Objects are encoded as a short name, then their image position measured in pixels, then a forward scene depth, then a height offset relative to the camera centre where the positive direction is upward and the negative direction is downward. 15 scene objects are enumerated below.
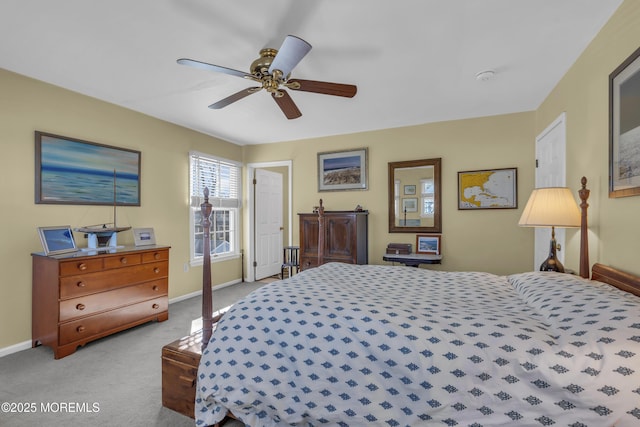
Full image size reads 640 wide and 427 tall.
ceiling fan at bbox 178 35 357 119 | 1.76 +0.93
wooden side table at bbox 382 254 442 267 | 3.71 -0.60
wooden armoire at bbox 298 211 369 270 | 4.04 -0.36
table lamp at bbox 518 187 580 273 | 2.09 +0.01
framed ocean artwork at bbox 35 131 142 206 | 2.82 +0.44
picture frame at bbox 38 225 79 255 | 2.65 -0.25
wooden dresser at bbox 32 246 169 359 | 2.54 -0.79
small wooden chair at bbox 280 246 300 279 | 4.75 -0.76
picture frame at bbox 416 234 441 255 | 4.00 -0.44
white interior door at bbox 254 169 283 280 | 5.43 -0.20
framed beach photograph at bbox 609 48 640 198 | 1.56 +0.48
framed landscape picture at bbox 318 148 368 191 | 4.52 +0.68
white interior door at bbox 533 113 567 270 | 2.69 +0.48
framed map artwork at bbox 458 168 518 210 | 3.71 +0.30
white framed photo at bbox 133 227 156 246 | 3.50 -0.29
